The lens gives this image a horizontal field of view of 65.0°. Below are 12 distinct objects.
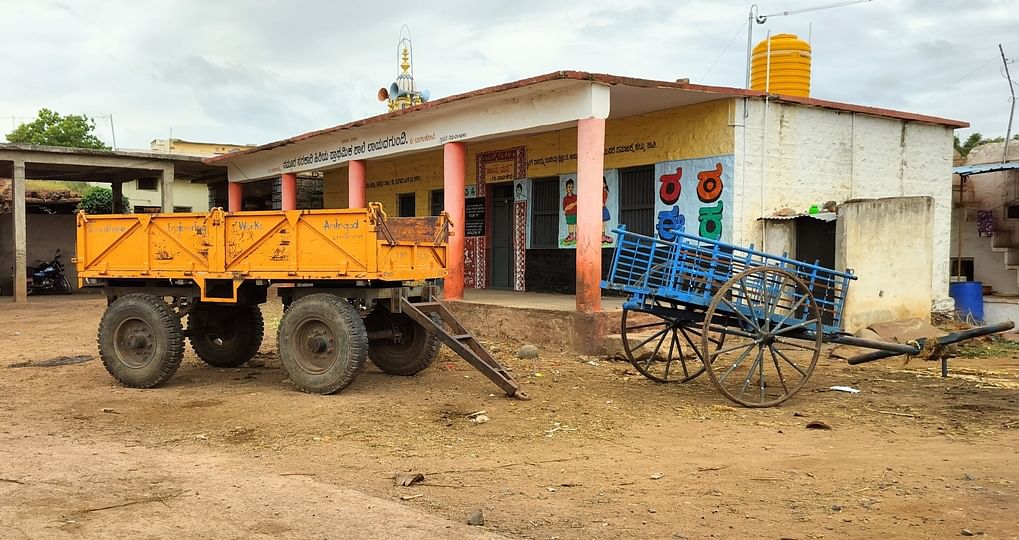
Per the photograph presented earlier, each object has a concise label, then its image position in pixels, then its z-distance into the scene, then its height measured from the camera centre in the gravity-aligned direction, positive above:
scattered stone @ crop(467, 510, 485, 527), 4.08 -1.34
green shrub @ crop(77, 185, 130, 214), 30.68 +2.07
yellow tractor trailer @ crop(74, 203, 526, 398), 7.33 -0.29
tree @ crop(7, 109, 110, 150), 48.53 +7.52
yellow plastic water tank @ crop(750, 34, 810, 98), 13.40 +3.20
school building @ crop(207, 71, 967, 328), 10.74 +1.36
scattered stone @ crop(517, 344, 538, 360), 10.17 -1.21
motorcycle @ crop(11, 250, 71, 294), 22.81 -0.68
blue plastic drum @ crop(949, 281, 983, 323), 13.52 -0.68
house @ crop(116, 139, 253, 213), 33.88 +2.70
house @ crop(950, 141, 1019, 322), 14.56 +0.64
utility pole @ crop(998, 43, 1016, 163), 15.42 +2.99
